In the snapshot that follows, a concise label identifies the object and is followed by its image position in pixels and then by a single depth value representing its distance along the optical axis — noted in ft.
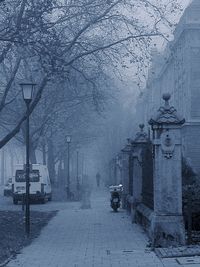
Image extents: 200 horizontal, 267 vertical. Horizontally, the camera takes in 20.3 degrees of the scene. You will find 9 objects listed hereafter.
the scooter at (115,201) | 81.10
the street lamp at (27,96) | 54.13
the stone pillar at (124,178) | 83.35
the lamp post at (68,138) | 129.29
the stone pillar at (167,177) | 41.78
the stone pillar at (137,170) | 62.34
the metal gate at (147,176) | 51.37
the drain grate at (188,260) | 33.47
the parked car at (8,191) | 148.72
